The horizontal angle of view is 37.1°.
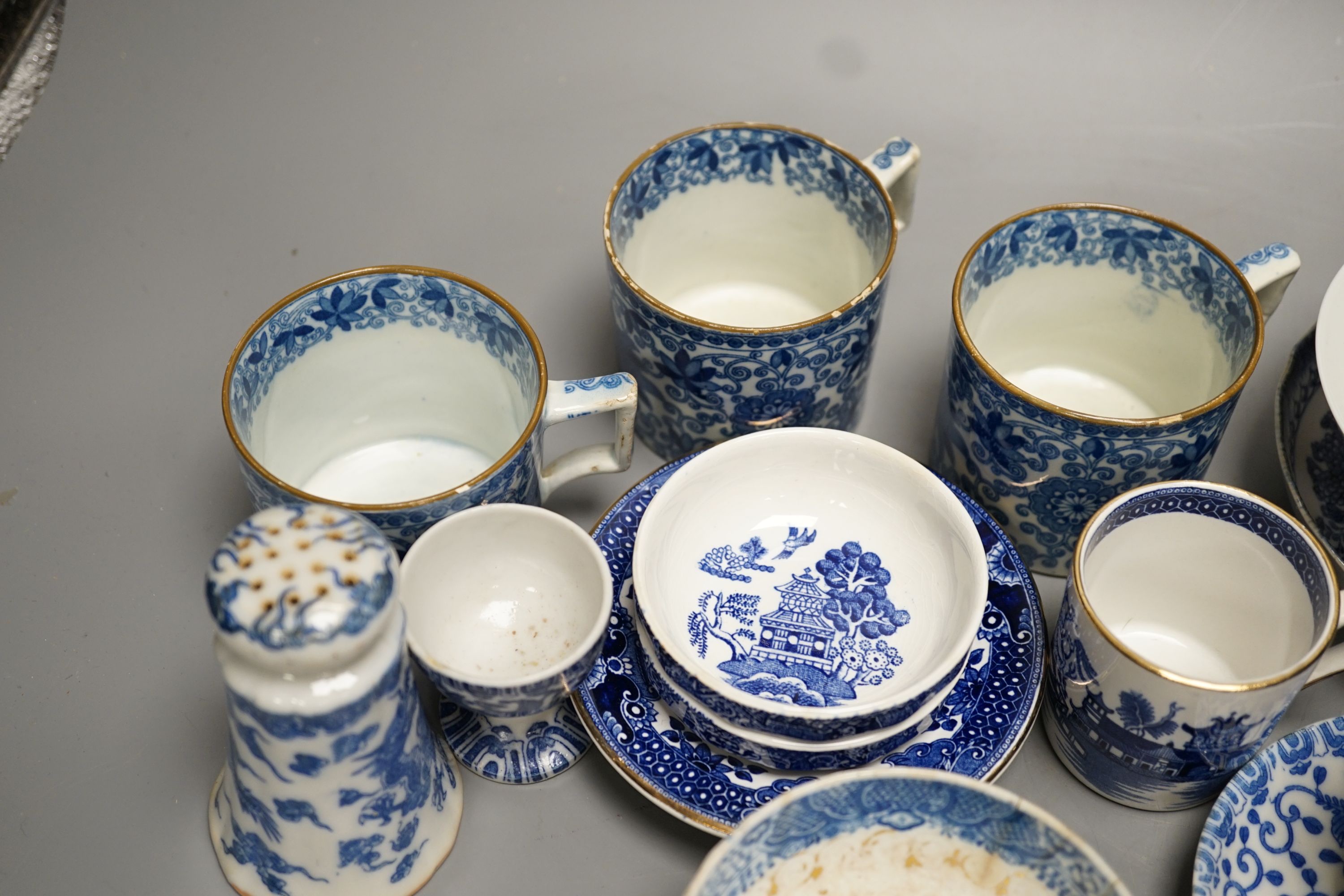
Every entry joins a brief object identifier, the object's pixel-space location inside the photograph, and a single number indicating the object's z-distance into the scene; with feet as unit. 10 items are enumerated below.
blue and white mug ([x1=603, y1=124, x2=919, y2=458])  1.76
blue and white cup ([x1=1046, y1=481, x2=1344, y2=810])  1.56
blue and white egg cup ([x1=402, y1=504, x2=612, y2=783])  1.66
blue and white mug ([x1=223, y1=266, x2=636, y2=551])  1.68
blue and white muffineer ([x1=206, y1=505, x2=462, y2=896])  1.41
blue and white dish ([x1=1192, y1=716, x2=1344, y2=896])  1.59
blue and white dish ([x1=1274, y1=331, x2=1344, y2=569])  1.74
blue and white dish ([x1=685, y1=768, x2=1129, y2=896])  1.47
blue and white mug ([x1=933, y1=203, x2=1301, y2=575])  1.69
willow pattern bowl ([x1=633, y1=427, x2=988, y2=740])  1.68
